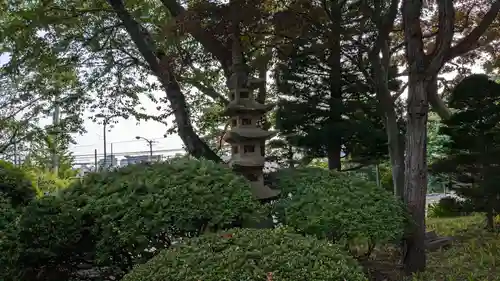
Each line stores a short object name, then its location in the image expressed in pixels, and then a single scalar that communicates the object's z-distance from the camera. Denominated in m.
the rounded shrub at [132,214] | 3.14
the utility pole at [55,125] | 7.49
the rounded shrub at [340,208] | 3.46
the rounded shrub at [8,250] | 3.38
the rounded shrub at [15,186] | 4.72
